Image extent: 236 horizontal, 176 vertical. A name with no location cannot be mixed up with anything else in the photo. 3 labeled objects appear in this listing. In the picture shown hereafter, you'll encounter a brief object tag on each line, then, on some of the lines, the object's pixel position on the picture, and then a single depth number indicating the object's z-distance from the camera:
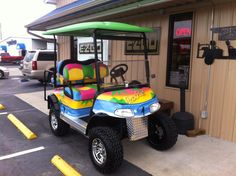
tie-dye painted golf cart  3.09
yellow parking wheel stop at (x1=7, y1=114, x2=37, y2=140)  4.38
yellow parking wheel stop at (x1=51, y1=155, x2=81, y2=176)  3.04
